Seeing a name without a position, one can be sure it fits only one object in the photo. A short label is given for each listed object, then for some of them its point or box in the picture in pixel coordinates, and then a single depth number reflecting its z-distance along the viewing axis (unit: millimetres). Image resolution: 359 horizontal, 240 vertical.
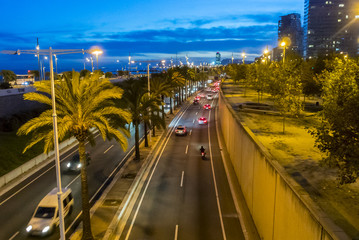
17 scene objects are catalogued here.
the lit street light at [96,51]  14627
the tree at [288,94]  23922
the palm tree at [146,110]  29297
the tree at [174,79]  57819
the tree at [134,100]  28625
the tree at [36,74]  97588
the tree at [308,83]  40656
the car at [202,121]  49531
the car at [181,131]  40219
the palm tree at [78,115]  15008
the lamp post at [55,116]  12259
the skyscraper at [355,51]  188025
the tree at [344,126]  9258
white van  15375
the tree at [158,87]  42019
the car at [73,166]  25906
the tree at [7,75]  73025
